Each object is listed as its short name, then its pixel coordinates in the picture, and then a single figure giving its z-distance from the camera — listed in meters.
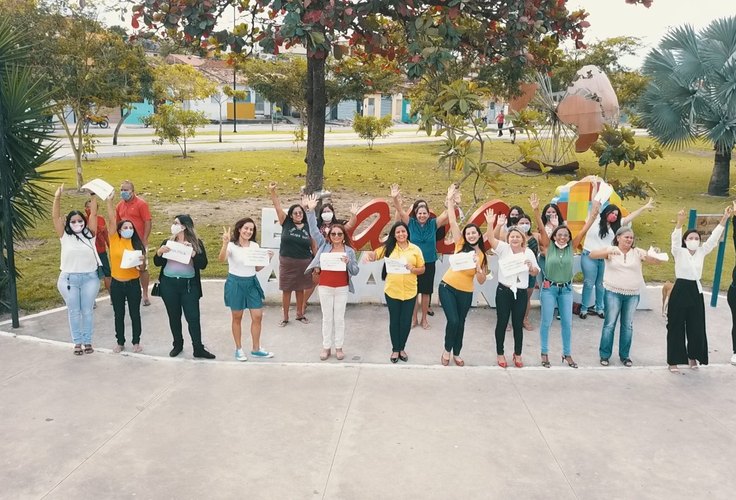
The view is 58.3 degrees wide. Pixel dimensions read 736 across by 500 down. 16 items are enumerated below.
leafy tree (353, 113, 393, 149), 29.34
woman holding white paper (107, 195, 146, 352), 6.93
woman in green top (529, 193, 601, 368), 6.81
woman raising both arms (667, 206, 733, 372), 6.73
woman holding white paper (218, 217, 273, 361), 6.70
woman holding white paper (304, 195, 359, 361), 6.89
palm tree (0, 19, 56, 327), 7.80
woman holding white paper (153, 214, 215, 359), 6.68
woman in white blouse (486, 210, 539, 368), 6.59
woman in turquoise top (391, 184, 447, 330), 7.68
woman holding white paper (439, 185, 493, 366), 6.71
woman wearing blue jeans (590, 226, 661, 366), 6.76
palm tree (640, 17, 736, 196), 18.20
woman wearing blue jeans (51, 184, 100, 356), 6.80
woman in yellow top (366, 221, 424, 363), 6.83
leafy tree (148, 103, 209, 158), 24.20
